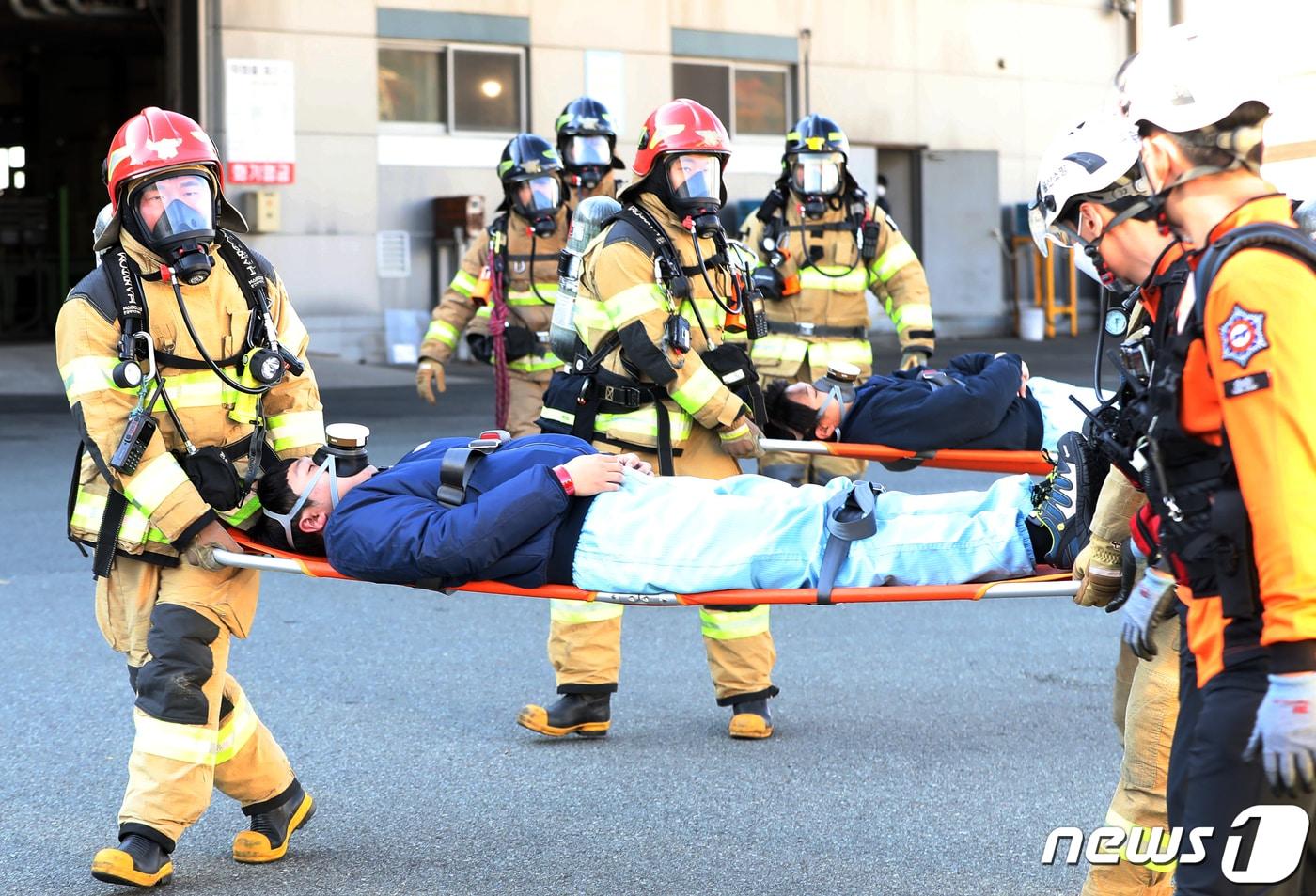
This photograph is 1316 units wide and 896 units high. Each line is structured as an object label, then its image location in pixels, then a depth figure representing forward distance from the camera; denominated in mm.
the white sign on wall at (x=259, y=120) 35094
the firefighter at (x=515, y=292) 15867
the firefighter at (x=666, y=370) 10547
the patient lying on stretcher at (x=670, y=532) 8062
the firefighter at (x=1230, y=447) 4590
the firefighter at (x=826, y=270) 15023
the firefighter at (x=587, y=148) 16437
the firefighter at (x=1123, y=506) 6453
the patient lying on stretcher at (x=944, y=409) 11391
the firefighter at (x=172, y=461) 7770
